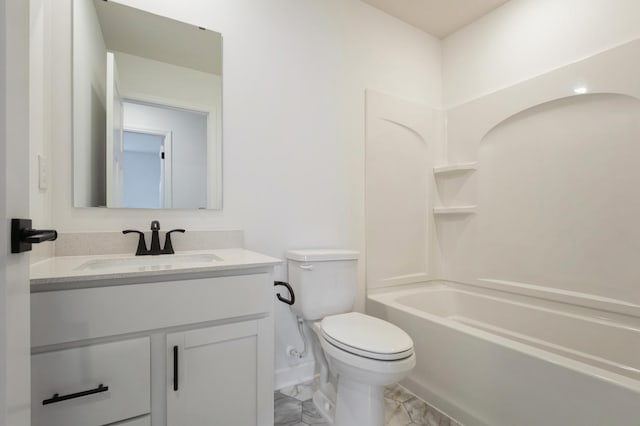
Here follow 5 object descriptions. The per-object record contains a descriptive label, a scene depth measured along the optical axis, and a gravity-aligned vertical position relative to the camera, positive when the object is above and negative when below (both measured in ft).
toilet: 3.93 -1.82
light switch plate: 3.82 +0.55
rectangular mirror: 4.53 +1.72
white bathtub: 3.62 -2.29
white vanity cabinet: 2.80 -1.47
